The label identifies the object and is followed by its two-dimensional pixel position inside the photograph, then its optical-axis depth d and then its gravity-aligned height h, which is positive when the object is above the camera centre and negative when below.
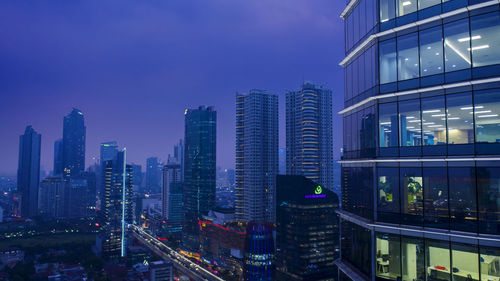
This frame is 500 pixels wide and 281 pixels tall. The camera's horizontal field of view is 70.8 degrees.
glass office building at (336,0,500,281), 16.94 +1.12
